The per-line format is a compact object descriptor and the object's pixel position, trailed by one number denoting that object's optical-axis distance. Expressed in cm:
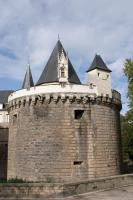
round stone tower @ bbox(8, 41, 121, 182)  1842
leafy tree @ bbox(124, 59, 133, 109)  1958
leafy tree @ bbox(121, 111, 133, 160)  2552
